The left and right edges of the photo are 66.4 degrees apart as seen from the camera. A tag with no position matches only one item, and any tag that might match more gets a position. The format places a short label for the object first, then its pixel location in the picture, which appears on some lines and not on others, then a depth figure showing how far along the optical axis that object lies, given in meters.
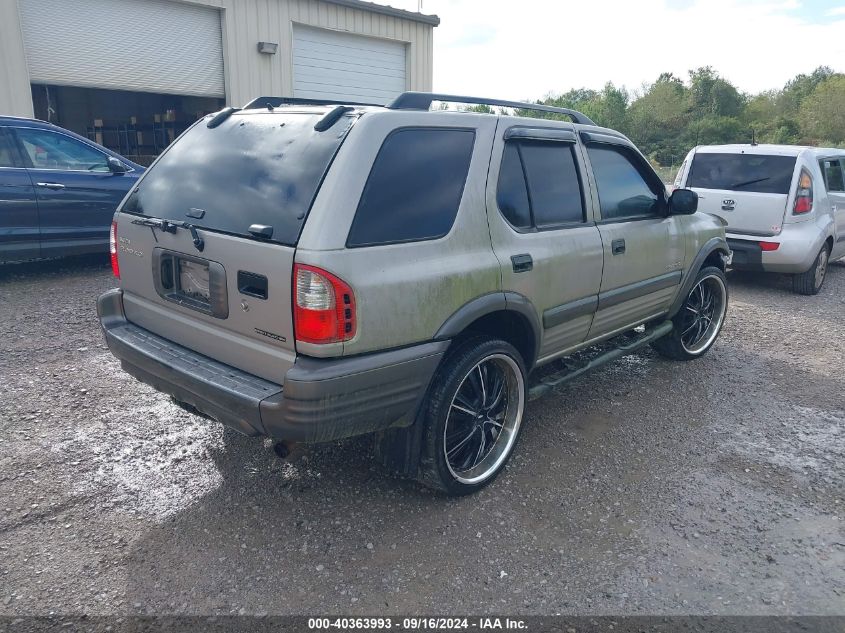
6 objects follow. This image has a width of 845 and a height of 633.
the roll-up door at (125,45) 9.73
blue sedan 6.85
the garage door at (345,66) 12.59
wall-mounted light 11.73
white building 9.72
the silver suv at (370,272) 2.62
